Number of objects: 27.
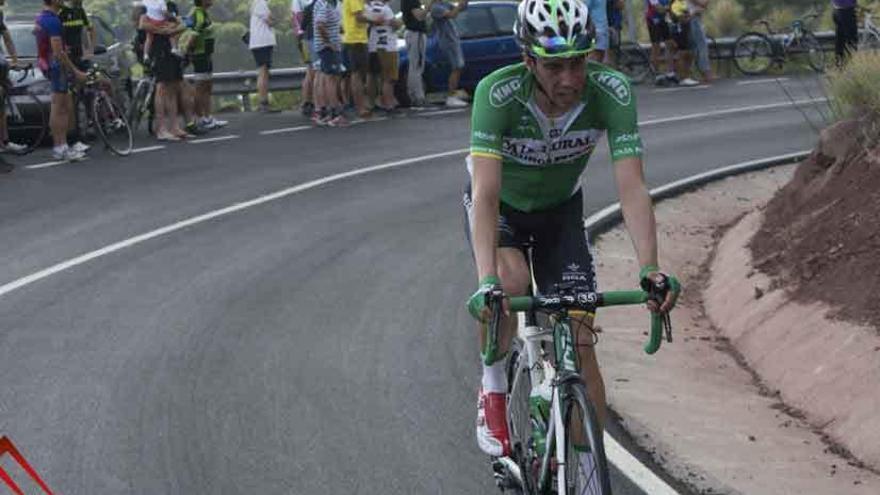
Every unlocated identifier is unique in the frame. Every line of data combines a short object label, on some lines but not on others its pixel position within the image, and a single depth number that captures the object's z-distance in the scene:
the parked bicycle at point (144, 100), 22.11
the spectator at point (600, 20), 22.73
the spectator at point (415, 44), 24.19
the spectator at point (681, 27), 27.84
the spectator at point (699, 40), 27.95
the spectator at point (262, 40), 24.56
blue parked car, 25.53
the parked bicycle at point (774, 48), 30.52
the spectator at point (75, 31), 19.67
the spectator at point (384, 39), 23.16
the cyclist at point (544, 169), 6.15
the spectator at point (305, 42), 23.72
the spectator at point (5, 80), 19.30
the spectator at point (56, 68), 19.03
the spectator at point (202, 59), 22.02
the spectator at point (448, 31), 24.39
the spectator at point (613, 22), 26.89
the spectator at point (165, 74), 21.00
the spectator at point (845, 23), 25.23
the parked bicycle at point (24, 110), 20.30
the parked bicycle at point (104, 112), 19.95
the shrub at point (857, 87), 13.42
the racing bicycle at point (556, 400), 5.75
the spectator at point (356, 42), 22.72
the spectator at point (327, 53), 22.20
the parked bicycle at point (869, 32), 26.88
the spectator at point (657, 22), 27.91
